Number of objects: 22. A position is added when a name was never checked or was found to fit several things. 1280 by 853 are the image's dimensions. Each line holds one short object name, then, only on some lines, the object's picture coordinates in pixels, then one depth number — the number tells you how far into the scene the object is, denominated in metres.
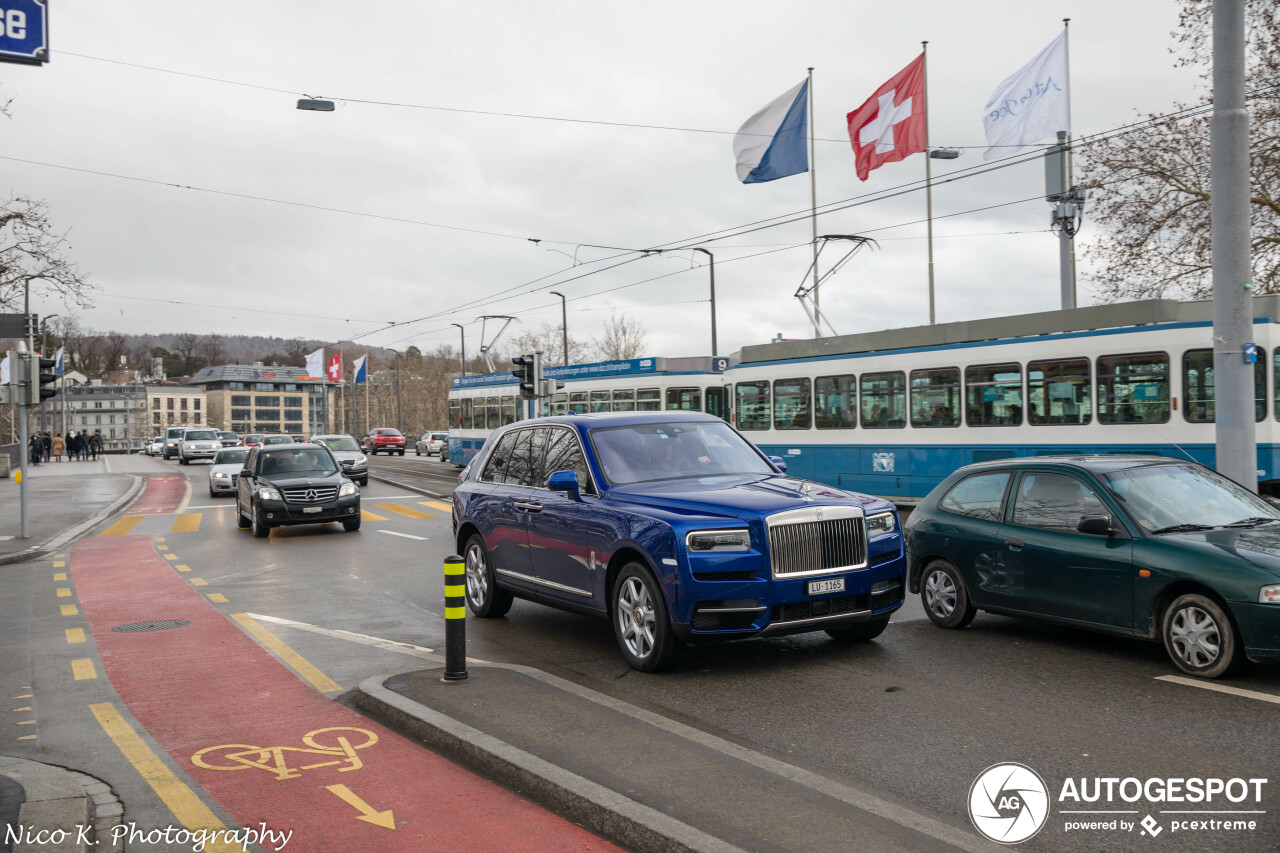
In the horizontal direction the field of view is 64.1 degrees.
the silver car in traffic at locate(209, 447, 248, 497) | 30.69
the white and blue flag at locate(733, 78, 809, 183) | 28.38
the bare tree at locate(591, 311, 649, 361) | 84.62
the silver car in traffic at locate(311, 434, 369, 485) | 31.03
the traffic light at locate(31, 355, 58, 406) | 19.16
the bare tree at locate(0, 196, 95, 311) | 31.59
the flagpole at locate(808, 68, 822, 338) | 30.08
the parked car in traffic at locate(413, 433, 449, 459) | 67.19
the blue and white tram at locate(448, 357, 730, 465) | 29.41
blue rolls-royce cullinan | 7.00
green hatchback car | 6.62
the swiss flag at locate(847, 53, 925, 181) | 26.48
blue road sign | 8.16
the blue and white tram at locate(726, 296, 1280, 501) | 14.88
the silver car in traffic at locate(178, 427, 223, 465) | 57.03
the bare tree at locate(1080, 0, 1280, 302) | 21.92
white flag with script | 22.05
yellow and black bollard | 6.97
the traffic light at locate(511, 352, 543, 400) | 26.74
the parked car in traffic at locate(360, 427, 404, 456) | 67.44
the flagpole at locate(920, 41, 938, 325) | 29.48
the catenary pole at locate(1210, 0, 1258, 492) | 10.93
